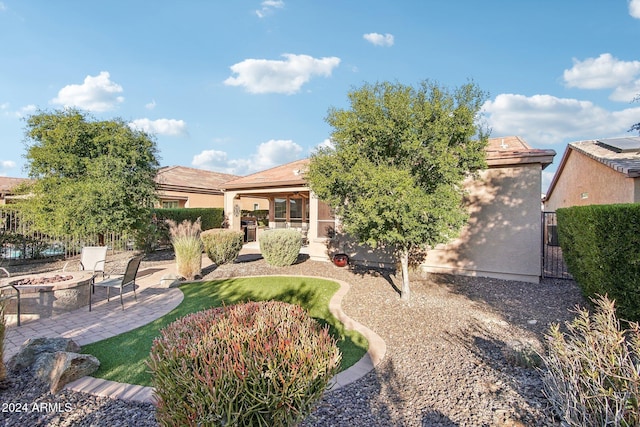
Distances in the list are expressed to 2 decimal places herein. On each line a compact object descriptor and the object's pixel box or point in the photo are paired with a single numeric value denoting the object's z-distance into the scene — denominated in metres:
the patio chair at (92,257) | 8.69
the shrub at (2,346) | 3.83
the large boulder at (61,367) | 3.77
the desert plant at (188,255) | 9.77
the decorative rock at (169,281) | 8.95
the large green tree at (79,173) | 10.30
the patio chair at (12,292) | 5.87
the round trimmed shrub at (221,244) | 11.03
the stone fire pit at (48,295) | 6.21
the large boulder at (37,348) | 4.23
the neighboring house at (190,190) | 20.64
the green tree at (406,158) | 6.19
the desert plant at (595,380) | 2.48
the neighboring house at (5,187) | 16.16
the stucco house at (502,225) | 9.02
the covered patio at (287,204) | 12.84
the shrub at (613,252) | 5.07
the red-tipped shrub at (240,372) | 2.09
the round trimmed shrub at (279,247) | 11.12
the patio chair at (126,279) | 6.99
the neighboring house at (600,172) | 9.49
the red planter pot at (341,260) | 11.41
